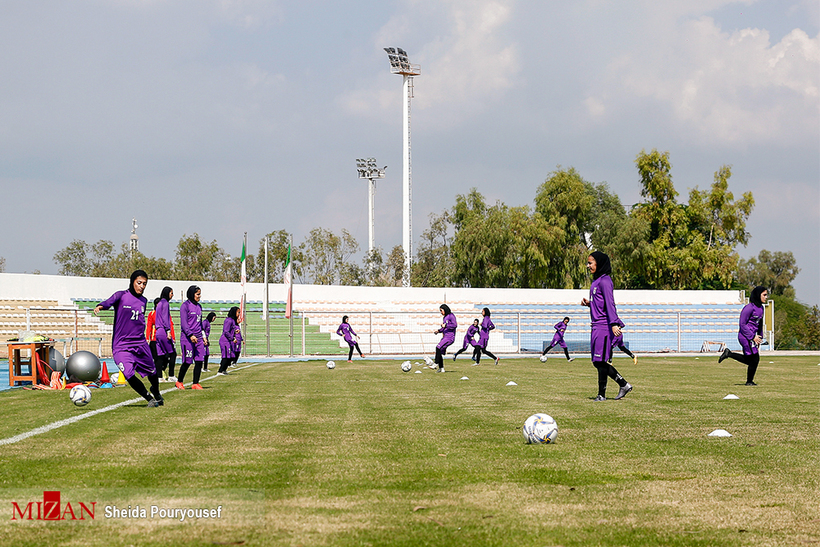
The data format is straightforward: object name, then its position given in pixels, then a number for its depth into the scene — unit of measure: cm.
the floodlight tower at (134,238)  13131
